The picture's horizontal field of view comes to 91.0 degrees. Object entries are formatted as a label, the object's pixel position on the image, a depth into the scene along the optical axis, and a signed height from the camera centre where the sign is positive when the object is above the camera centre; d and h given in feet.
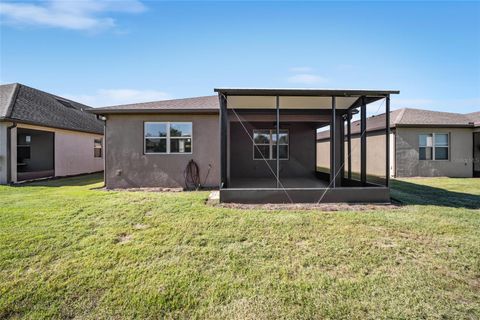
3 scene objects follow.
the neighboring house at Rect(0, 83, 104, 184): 31.65 +3.92
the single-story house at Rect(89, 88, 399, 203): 26.67 +3.03
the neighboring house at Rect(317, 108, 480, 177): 40.88 +2.18
